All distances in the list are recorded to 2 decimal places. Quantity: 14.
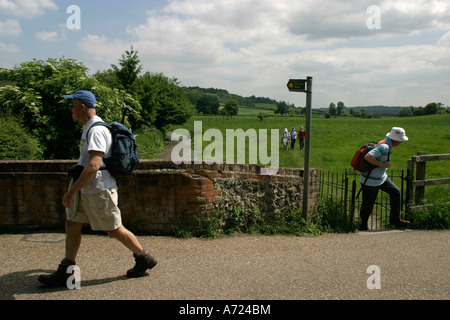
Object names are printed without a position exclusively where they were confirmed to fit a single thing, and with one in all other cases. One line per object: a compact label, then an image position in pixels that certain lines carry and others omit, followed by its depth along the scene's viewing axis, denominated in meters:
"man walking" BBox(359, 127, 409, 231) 6.04
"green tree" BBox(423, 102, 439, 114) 94.36
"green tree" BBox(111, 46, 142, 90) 29.48
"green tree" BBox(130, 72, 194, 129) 30.06
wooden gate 6.55
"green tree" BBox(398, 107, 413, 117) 104.38
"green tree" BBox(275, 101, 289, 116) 108.06
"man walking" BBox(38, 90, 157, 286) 3.60
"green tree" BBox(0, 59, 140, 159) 8.89
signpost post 5.78
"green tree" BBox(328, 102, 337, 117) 117.31
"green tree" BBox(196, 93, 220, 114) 107.62
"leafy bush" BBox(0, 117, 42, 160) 7.07
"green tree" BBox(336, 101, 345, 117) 118.53
